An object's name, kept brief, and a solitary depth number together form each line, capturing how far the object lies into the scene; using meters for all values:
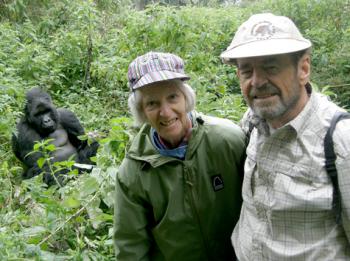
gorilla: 4.66
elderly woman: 1.72
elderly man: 1.29
